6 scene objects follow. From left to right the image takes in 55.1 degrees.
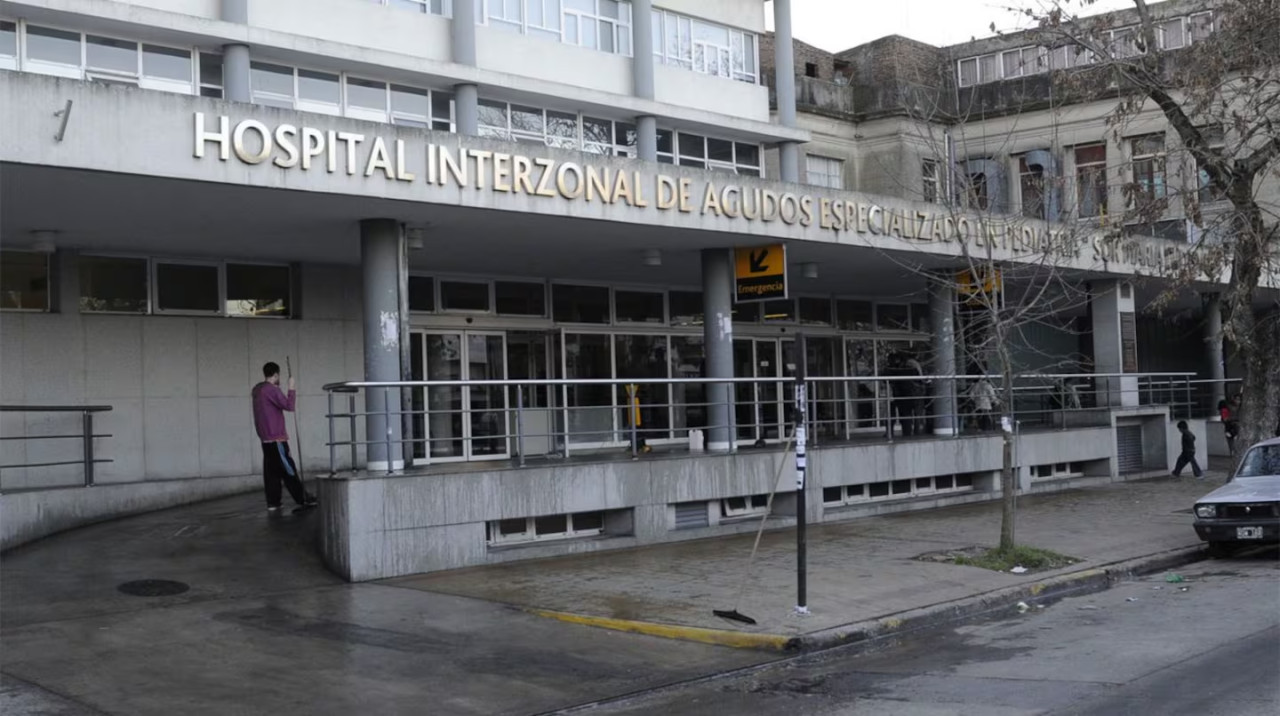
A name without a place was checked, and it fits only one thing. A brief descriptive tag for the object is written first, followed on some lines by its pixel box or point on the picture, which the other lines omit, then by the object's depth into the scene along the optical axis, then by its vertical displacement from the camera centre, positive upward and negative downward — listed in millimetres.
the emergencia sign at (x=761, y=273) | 18375 +1916
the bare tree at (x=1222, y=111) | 16234 +3771
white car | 14438 -1567
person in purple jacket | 14820 -272
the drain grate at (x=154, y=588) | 11664 -1616
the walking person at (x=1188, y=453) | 25156 -1417
